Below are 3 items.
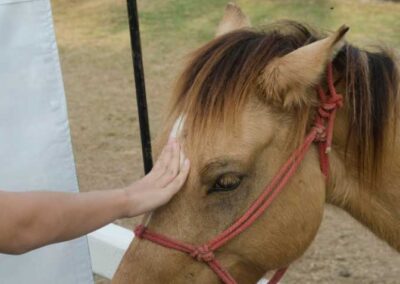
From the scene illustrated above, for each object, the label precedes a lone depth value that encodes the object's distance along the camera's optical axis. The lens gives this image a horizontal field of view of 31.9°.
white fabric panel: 2.79
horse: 2.13
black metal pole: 3.07
